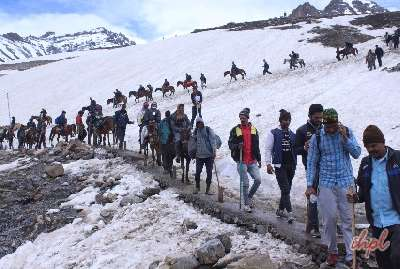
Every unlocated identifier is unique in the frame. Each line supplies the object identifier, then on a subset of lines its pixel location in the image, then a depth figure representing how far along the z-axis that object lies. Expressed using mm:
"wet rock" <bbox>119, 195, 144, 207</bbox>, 11078
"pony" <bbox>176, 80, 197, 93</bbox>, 33706
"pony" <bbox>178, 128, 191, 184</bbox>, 12319
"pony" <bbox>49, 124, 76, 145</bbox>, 24094
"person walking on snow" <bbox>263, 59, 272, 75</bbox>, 34209
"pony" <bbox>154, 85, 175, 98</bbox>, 34062
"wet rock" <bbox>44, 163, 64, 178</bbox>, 15672
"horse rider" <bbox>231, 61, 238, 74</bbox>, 34859
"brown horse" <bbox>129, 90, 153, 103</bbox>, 33562
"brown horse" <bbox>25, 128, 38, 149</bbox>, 24662
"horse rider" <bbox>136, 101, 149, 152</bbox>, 15680
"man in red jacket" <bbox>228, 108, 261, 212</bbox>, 9188
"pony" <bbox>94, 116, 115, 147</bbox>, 20922
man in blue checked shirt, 6176
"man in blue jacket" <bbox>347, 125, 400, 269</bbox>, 4875
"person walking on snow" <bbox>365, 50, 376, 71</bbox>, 25512
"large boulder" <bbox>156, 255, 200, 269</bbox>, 6883
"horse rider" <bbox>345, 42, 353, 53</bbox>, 33125
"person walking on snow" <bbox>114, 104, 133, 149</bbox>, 18734
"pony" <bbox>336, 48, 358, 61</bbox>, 32844
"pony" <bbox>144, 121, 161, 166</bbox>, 14586
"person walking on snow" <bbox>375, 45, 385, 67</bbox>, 25703
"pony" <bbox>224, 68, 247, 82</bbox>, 34656
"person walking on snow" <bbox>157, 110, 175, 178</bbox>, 12914
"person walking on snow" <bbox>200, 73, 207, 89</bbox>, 34062
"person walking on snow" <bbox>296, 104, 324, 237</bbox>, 7371
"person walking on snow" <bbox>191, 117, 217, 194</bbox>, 10656
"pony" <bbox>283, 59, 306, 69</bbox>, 33812
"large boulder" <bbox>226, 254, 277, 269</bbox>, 6309
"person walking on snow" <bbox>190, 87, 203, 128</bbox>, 21219
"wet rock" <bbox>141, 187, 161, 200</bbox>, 11476
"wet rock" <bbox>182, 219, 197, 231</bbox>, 8756
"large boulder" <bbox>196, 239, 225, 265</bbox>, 6992
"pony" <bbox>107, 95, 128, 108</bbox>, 33188
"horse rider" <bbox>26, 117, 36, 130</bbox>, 24672
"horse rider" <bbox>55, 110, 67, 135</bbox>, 23903
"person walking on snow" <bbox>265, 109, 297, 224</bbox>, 8281
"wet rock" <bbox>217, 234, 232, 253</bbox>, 7342
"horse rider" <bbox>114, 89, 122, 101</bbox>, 33266
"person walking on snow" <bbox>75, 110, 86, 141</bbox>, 22766
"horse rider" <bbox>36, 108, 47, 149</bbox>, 24266
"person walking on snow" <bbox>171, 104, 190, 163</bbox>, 12617
